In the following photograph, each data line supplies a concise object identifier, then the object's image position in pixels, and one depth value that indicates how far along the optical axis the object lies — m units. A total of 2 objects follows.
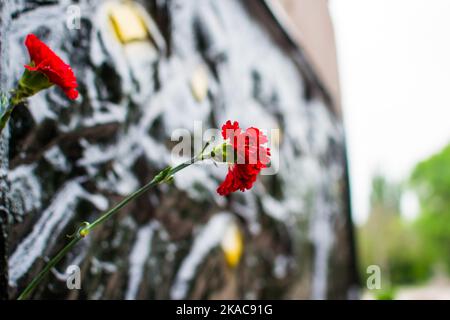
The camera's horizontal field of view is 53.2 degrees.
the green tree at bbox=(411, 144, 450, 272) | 16.78
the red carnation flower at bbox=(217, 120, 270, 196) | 0.74
